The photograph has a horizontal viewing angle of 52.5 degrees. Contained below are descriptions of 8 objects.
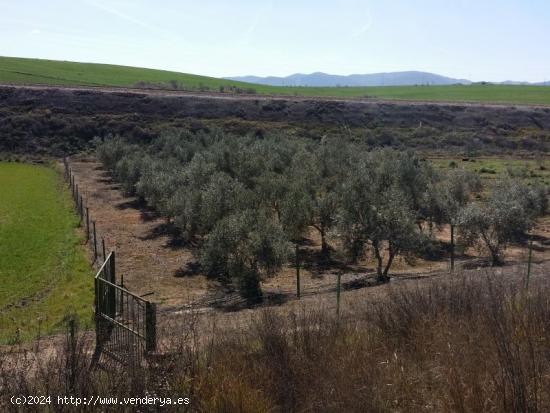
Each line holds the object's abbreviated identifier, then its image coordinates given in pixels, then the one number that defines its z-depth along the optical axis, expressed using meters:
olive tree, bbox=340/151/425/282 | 23.75
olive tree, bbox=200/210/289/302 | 22.67
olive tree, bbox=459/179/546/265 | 26.28
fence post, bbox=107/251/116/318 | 11.62
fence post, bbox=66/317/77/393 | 6.55
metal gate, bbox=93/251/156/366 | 9.37
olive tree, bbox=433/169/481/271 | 31.33
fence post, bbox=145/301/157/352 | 9.39
